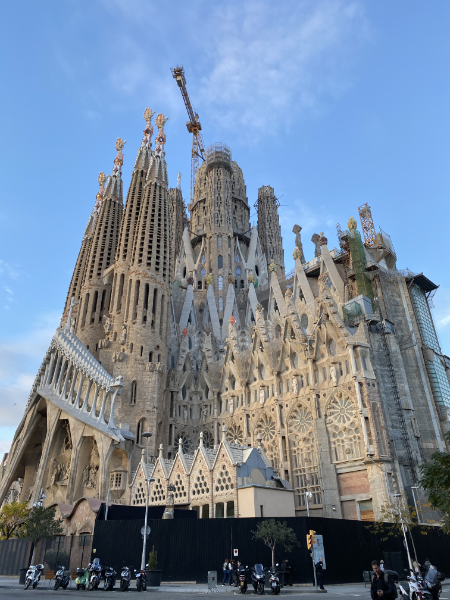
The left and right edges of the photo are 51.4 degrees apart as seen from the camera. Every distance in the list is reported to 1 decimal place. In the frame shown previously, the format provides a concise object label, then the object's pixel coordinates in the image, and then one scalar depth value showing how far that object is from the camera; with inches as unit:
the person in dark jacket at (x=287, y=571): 715.7
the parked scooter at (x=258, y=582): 609.6
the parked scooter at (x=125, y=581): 633.6
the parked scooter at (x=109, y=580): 652.1
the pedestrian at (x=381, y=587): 296.5
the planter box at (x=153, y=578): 677.3
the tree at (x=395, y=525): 840.3
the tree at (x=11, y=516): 1316.4
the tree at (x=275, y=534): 721.0
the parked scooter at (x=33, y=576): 675.4
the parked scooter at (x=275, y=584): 598.5
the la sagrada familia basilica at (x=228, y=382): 1221.1
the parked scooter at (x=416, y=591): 411.8
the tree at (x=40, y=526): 851.4
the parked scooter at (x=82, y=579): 657.5
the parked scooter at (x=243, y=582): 611.2
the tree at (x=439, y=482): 720.3
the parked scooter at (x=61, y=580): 671.1
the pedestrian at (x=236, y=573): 690.3
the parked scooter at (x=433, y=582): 444.8
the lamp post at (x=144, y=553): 711.5
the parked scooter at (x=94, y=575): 650.2
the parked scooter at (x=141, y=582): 621.0
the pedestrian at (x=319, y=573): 656.4
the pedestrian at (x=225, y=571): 711.1
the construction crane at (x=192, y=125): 3489.2
